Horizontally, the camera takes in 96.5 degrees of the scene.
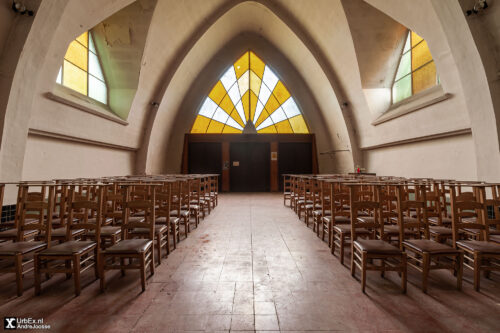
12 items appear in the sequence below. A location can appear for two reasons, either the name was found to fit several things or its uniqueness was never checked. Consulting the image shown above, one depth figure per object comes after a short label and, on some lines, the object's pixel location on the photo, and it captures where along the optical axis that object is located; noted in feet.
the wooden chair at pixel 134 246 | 6.31
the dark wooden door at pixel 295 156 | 35.88
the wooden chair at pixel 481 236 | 6.29
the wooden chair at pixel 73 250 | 6.03
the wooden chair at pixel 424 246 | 6.20
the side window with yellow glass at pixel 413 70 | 19.30
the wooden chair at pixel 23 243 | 6.11
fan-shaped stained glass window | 35.47
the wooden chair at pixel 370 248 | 6.25
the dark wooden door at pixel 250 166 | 35.96
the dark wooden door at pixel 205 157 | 35.40
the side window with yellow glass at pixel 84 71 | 18.32
